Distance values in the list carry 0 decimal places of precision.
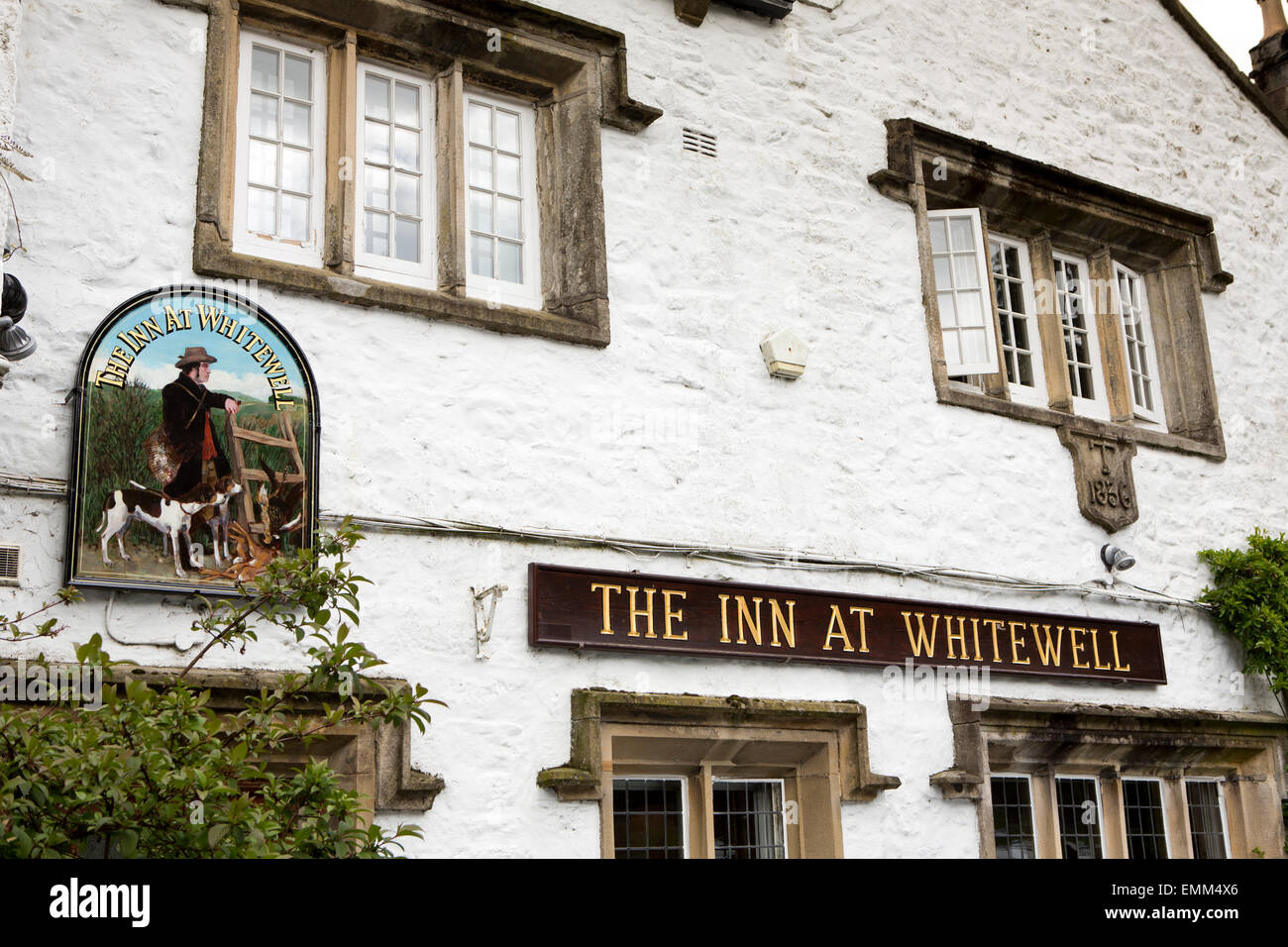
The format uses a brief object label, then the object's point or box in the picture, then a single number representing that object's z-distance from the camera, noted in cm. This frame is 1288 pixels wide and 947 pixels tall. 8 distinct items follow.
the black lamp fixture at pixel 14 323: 536
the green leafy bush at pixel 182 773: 414
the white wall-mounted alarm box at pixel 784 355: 777
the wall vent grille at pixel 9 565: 548
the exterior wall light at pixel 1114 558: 883
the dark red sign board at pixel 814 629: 678
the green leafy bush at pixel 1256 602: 920
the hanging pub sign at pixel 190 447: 569
